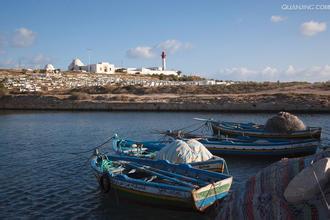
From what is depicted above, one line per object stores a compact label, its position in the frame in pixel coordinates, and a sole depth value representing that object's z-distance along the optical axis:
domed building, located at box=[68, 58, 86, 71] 128.38
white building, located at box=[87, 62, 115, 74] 120.14
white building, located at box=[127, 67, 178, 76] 128.25
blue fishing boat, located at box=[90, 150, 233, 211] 11.40
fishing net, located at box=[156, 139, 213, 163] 14.45
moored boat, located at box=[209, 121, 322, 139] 23.03
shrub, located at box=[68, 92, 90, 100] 61.25
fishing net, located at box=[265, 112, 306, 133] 23.50
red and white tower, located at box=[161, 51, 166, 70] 138.31
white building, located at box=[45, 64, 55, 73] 123.28
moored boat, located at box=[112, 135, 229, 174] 17.67
